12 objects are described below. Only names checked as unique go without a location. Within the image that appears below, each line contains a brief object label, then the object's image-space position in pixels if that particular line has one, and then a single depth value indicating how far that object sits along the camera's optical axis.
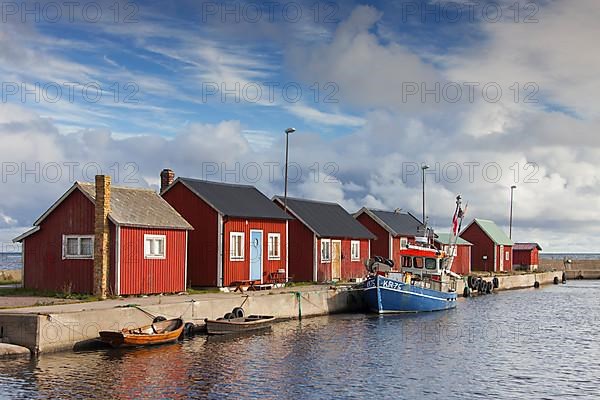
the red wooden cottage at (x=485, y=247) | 86.00
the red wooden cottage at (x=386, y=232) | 63.56
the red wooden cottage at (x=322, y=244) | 51.19
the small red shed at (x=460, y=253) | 75.62
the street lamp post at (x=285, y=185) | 50.03
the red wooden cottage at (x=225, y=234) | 41.66
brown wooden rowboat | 27.62
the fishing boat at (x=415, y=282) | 44.41
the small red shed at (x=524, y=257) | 97.81
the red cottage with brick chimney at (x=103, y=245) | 34.81
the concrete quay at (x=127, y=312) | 26.16
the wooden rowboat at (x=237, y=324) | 32.44
